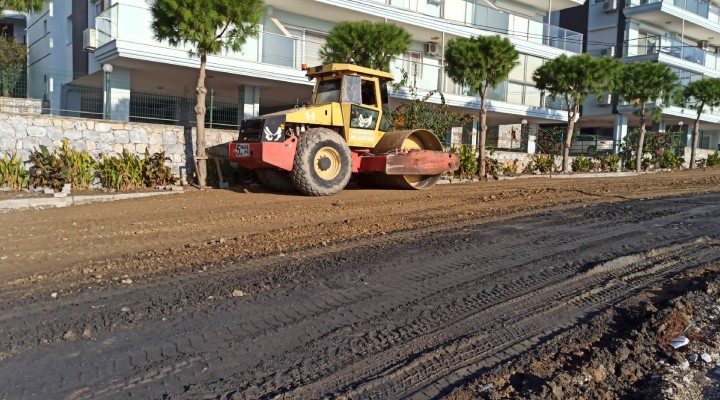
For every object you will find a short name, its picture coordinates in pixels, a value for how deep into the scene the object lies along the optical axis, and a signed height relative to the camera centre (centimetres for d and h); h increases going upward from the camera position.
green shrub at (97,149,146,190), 1383 -74
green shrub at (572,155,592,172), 2569 -10
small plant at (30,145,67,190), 1302 -75
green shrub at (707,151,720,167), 3350 +46
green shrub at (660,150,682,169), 2951 +31
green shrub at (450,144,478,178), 1988 -17
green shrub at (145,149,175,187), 1437 -70
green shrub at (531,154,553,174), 2381 -11
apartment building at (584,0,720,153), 3453 +764
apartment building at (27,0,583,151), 1783 +316
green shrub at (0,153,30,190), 1274 -84
